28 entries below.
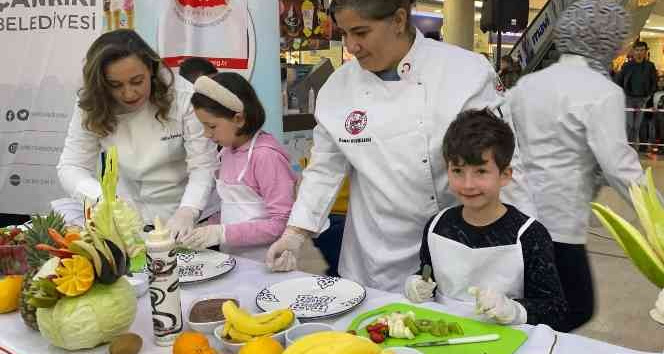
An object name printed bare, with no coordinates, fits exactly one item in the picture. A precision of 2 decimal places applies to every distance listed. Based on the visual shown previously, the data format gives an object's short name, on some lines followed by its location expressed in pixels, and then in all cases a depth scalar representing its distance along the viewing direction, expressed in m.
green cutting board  1.04
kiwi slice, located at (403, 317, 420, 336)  1.09
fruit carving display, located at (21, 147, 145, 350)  1.05
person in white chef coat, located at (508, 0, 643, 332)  1.90
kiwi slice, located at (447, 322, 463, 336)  1.10
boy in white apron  1.32
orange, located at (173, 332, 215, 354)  0.96
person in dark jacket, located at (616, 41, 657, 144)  8.31
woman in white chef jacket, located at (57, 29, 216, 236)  1.80
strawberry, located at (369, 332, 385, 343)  1.07
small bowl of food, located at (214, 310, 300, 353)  1.03
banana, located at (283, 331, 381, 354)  0.81
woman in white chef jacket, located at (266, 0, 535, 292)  1.55
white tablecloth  1.06
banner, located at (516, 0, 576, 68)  7.30
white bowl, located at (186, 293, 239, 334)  1.13
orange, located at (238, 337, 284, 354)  0.92
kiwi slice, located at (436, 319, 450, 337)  1.09
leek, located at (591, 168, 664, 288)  0.80
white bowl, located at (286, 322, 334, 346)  1.02
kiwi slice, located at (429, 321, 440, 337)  1.09
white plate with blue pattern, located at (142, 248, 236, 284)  1.48
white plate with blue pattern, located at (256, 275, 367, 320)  1.24
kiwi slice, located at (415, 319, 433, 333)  1.10
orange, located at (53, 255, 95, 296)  1.04
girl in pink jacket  1.73
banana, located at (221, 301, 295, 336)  1.04
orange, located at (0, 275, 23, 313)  1.29
